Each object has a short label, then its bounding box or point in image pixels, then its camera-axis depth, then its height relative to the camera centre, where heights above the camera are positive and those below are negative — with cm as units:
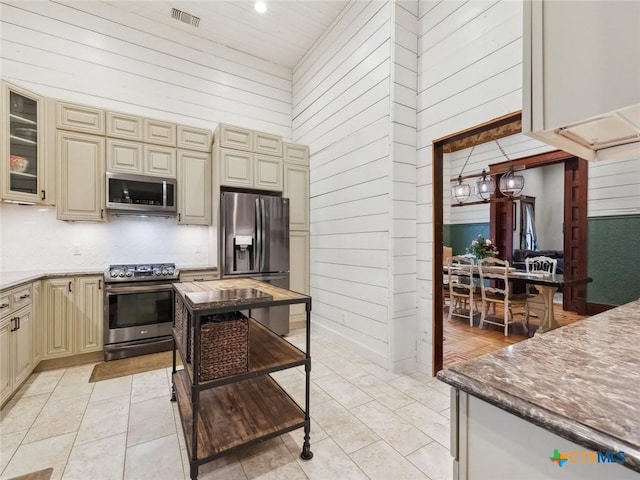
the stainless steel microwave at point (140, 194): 341 +51
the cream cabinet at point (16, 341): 228 -87
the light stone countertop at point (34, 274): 245 -38
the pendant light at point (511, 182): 462 +89
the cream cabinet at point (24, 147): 280 +88
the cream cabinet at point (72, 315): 300 -83
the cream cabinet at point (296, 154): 438 +126
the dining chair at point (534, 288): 413 -81
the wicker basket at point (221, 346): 162 -61
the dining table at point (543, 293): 359 -69
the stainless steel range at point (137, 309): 323 -82
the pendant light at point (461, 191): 554 +90
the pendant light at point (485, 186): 522 +94
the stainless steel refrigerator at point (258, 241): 374 -4
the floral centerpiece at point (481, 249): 482 -16
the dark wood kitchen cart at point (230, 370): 159 -77
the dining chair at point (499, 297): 410 -86
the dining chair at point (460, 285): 457 -73
